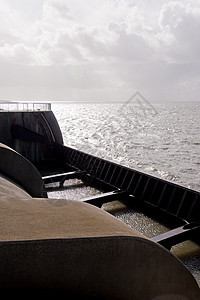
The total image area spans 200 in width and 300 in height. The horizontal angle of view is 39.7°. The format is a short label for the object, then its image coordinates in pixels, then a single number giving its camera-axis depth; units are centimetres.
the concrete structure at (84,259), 397
